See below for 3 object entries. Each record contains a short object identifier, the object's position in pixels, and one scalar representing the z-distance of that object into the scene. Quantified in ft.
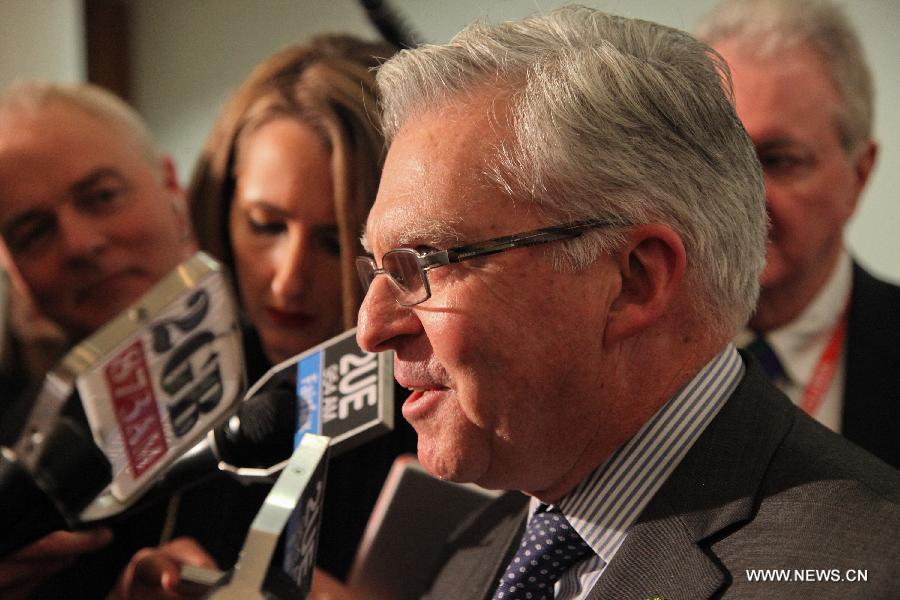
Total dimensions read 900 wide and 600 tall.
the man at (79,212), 6.11
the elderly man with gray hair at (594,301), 3.54
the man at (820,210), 4.78
